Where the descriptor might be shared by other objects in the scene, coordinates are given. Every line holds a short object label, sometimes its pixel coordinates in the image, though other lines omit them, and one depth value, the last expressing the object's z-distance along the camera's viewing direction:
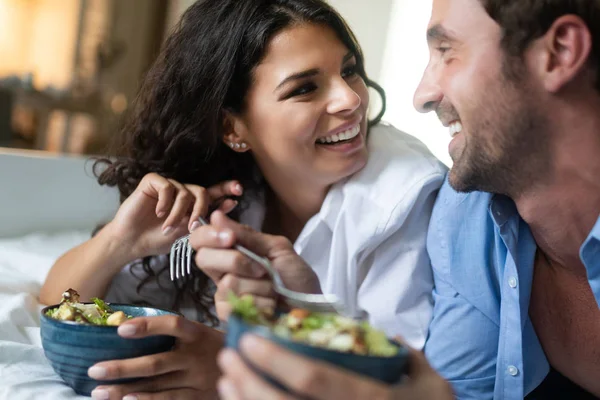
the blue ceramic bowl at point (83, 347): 0.93
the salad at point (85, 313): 0.97
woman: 1.33
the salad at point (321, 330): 0.61
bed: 1.70
